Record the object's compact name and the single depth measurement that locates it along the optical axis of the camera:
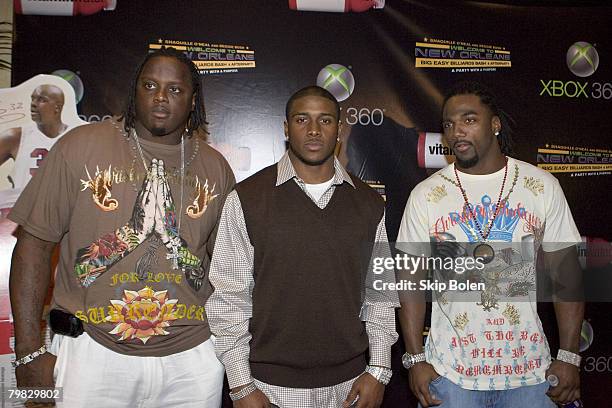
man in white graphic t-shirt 2.16
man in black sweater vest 2.04
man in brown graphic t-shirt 2.04
